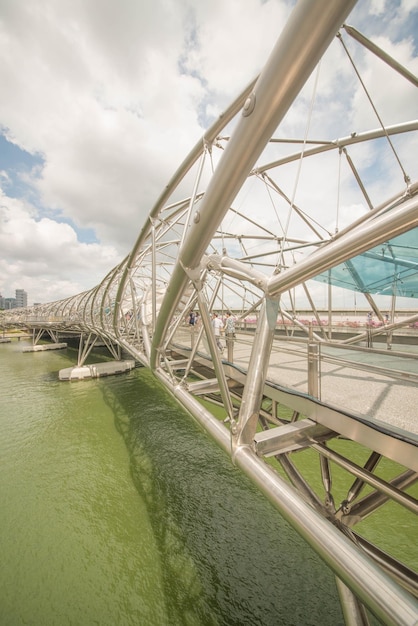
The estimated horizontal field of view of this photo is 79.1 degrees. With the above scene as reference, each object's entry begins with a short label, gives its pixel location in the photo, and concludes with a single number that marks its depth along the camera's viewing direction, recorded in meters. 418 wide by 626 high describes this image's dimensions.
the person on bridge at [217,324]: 13.24
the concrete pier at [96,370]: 26.36
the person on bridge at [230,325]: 13.03
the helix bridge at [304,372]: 1.94
